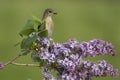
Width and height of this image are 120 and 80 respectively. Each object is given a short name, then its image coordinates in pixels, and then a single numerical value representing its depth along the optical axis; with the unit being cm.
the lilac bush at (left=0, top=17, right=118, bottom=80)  498
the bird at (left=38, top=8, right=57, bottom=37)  589
